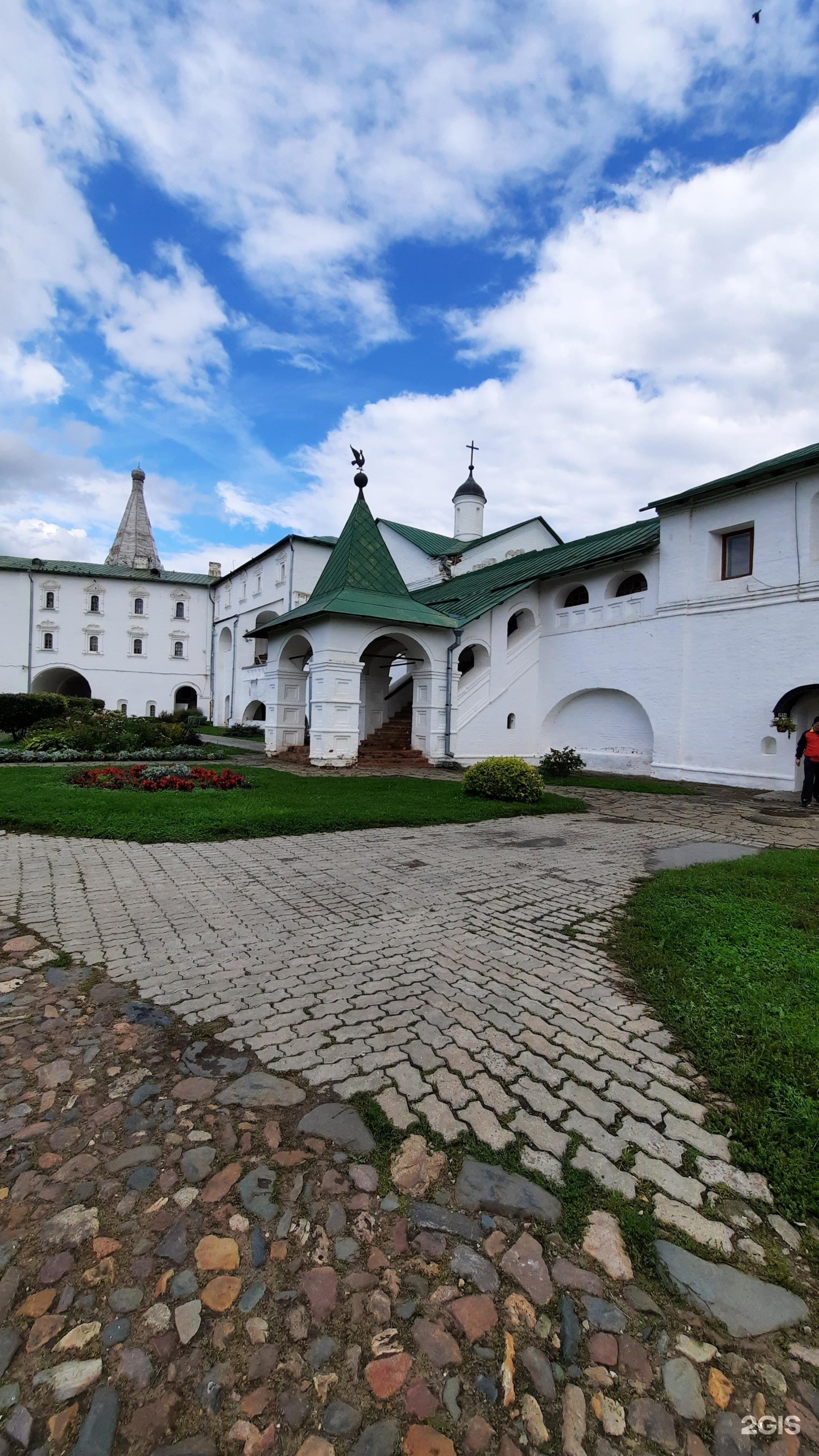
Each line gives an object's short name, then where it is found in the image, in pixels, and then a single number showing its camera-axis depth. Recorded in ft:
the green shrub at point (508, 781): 34.88
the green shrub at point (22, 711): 61.62
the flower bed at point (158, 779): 33.96
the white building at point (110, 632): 123.95
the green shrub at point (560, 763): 49.14
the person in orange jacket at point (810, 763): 35.35
